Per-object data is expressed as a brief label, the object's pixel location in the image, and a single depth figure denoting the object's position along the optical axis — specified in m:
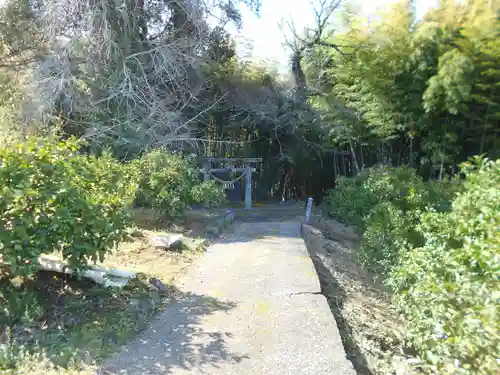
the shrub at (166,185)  6.76
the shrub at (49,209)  3.07
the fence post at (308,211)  9.41
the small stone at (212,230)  7.10
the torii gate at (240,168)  10.04
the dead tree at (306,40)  12.45
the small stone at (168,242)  5.66
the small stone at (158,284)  4.20
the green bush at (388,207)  5.57
